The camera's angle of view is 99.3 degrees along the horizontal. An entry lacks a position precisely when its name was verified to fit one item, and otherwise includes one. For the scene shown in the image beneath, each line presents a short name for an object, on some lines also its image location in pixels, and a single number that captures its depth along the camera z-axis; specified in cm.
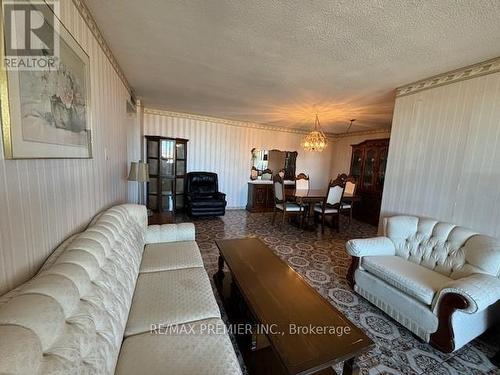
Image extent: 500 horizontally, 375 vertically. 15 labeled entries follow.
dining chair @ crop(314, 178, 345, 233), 421
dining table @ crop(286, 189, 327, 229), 416
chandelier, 428
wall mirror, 599
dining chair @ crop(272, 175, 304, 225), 438
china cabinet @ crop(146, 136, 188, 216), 455
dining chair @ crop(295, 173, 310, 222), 543
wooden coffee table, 103
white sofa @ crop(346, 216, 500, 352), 154
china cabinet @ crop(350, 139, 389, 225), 499
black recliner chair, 459
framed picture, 86
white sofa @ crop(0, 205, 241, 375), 65
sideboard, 561
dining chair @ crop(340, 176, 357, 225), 476
